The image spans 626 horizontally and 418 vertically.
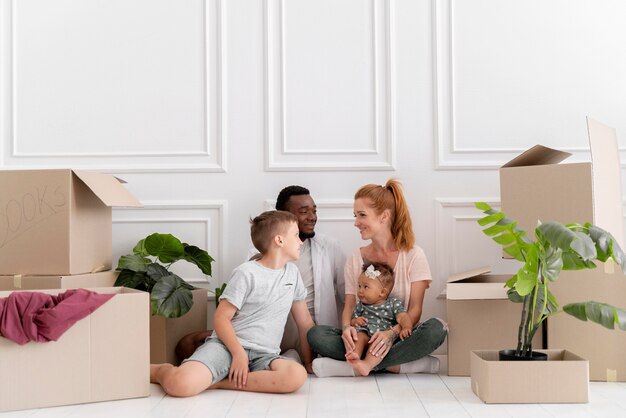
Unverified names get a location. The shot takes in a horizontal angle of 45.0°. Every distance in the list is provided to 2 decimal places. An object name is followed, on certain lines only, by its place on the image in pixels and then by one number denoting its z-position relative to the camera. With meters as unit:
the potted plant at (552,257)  2.21
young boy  2.59
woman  2.88
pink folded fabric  2.34
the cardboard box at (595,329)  2.74
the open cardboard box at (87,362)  2.34
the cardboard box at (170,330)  3.02
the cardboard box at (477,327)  2.91
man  3.20
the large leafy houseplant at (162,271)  2.88
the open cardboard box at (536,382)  2.37
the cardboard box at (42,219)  2.77
